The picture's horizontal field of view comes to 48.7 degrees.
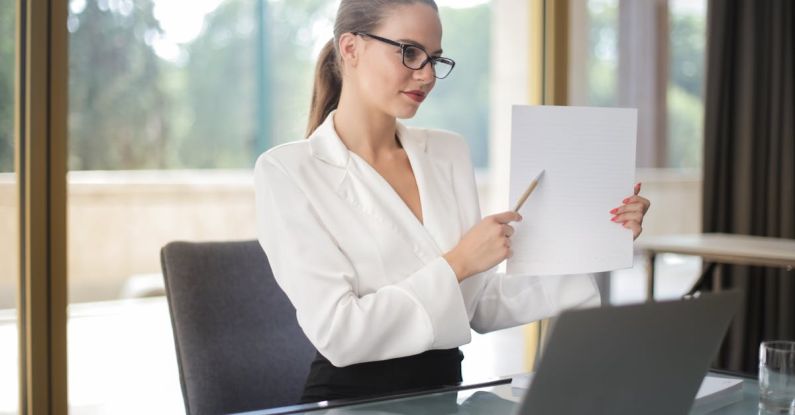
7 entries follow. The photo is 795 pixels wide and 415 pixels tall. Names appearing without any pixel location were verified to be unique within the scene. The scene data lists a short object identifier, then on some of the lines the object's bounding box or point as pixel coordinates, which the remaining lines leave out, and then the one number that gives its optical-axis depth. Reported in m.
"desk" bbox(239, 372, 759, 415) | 1.16
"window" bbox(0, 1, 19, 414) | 2.21
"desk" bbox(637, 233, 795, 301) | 2.87
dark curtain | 3.79
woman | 1.43
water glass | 1.12
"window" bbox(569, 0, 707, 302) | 6.32
